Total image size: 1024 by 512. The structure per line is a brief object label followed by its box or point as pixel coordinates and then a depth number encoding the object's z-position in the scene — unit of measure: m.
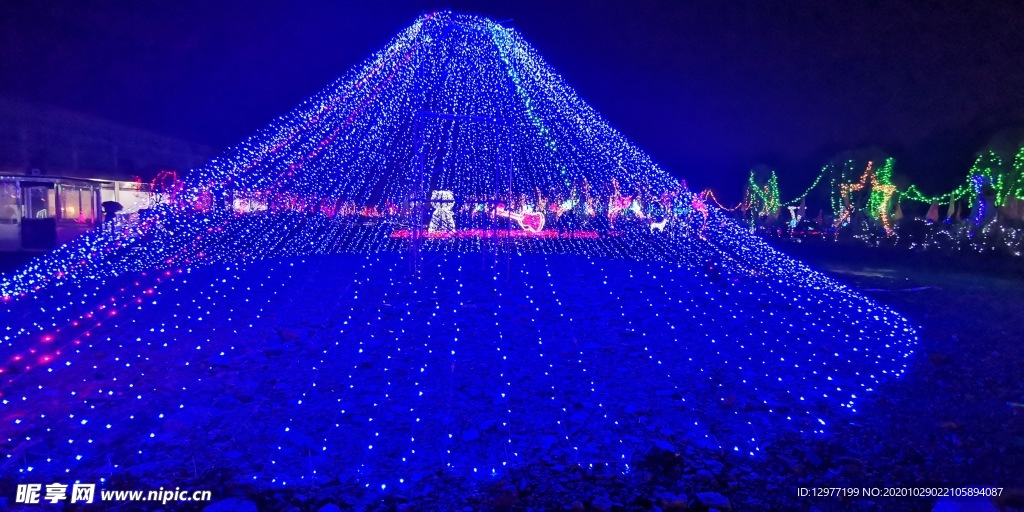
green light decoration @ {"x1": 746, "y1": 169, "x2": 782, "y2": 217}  33.50
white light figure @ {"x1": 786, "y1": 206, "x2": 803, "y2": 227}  30.83
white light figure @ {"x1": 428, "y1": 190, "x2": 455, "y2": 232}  14.62
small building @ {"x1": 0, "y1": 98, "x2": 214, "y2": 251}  12.96
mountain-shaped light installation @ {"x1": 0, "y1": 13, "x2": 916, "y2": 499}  3.59
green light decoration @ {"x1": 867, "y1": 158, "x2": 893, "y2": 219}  25.98
